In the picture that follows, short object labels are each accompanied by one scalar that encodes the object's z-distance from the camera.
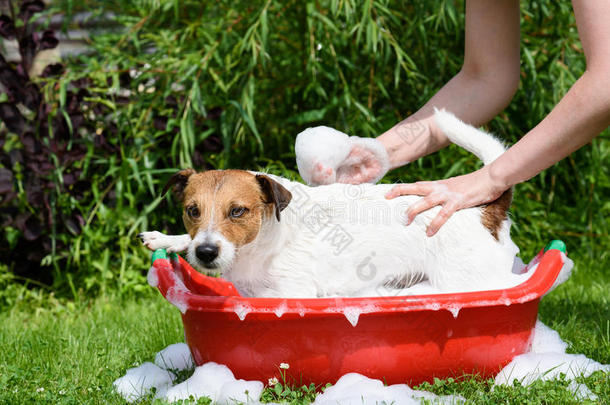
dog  2.34
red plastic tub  2.05
